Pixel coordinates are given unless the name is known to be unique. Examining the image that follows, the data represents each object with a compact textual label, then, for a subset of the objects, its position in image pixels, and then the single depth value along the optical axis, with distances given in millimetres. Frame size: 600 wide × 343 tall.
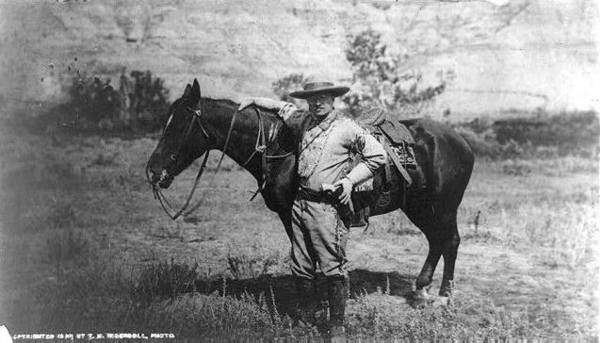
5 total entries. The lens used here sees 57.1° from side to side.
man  4324
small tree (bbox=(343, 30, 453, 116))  6383
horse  4777
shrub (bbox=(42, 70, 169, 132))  6055
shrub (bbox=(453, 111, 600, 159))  6230
